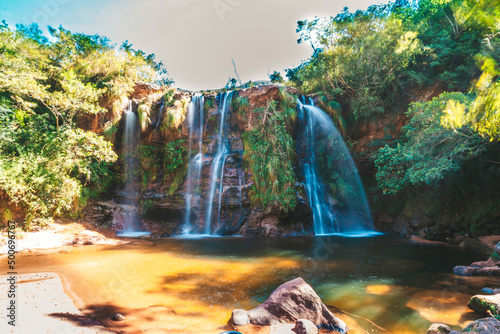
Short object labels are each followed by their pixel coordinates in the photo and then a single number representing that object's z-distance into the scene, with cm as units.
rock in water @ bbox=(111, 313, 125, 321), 357
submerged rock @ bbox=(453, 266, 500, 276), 577
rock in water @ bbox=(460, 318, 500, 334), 281
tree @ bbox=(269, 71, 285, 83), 2231
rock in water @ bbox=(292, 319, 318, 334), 325
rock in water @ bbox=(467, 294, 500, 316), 370
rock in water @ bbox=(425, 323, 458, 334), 312
